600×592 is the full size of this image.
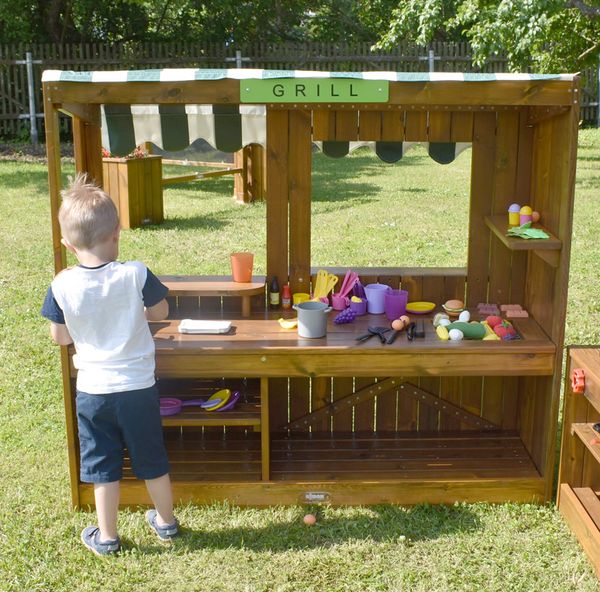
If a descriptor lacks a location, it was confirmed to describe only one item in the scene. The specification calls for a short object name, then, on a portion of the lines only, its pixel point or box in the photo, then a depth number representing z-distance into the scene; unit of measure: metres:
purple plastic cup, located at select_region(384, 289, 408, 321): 4.66
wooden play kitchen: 3.80
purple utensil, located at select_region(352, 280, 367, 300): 4.89
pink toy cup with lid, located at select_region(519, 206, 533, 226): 4.43
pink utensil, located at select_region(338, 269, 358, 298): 4.87
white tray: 4.35
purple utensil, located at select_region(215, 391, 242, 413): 4.38
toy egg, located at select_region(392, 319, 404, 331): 4.40
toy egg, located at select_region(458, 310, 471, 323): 4.57
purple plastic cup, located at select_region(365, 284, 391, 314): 4.78
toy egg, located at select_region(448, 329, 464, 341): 4.27
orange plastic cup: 4.72
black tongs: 4.26
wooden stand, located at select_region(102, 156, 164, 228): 10.92
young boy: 3.55
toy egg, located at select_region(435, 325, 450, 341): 4.29
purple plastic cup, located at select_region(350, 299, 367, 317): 4.75
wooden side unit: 3.82
